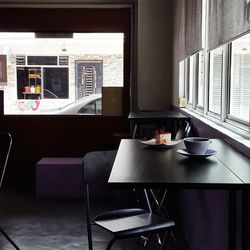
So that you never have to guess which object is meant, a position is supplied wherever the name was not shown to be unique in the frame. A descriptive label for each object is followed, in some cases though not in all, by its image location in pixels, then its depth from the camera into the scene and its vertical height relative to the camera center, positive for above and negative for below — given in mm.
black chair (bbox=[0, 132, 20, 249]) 3298 -561
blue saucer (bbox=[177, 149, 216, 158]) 2090 -315
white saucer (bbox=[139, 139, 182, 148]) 2475 -319
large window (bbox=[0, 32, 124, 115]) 6156 +248
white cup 2129 -280
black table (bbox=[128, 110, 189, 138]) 4133 -283
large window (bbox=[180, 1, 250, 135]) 2672 +18
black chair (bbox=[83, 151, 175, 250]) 2348 -741
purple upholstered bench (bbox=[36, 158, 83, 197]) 5023 -1029
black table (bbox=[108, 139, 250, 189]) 1595 -334
